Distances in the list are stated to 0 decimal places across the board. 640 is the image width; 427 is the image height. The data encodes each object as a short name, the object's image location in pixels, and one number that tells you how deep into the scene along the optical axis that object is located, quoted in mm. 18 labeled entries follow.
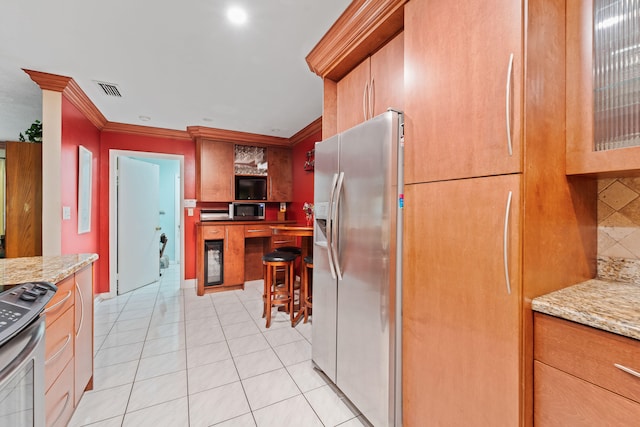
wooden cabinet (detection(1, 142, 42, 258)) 2689
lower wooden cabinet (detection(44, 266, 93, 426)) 1278
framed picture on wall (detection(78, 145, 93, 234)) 3057
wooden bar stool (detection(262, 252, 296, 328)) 2865
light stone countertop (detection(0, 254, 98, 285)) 1309
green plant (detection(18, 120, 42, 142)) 2945
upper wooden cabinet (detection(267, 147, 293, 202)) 4695
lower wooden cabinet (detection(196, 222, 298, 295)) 4004
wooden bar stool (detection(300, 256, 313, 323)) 2964
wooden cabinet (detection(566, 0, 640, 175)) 1061
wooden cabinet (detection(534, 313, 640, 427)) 774
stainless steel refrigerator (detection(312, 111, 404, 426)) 1421
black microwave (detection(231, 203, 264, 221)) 4617
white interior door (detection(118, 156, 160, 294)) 3938
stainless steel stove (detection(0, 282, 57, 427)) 834
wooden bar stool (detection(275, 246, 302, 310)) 3170
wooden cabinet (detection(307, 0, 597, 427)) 956
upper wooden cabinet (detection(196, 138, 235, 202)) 4230
